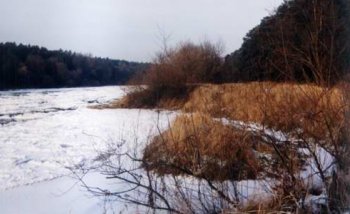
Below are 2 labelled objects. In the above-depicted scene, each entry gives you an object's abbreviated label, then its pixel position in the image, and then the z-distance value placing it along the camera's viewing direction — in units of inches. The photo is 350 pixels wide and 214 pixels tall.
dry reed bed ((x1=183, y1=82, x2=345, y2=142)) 161.2
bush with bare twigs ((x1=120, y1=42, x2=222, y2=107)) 855.1
